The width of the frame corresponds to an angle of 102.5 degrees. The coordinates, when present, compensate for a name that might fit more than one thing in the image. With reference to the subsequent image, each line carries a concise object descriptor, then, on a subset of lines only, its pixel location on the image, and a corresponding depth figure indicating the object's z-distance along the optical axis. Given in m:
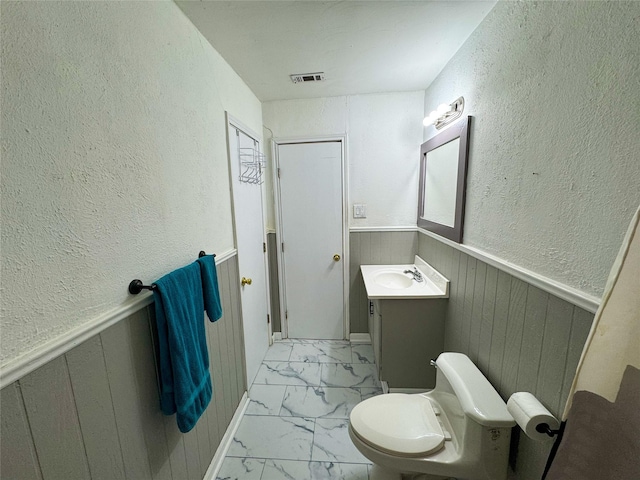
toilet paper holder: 0.77
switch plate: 2.42
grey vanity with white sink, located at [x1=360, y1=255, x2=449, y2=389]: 1.76
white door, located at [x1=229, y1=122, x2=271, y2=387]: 1.79
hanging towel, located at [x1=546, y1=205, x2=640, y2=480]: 0.47
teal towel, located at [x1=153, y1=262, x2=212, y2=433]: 0.92
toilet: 1.00
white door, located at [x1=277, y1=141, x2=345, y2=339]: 2.39
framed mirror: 1.48
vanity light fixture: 1.52
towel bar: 0.86
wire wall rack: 1.91
